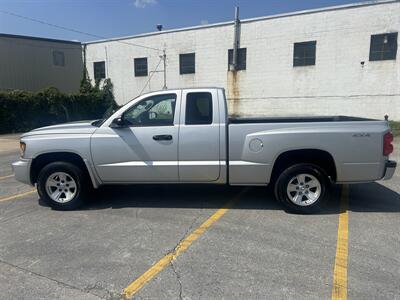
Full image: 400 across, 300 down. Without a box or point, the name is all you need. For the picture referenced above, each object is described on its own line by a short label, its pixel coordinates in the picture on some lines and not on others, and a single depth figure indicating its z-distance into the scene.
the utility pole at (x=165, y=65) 23.45
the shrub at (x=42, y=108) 17.61
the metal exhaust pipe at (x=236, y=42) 20.52
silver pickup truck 4.73
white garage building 17.38
